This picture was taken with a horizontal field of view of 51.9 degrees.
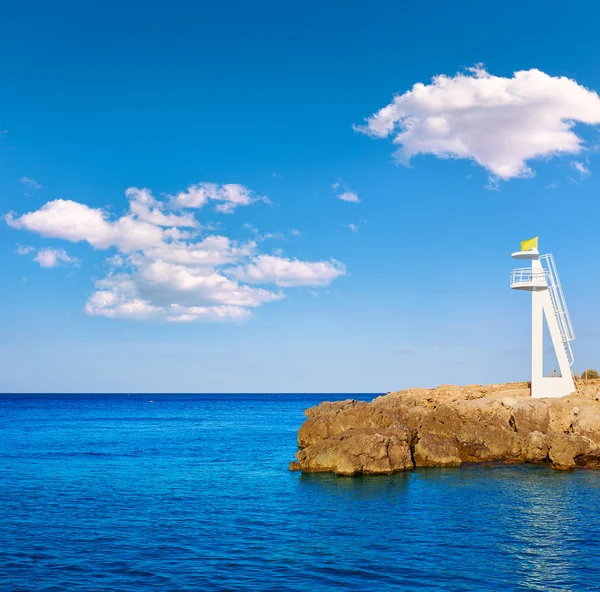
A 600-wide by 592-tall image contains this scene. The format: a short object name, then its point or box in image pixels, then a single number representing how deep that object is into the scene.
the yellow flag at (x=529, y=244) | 54.97
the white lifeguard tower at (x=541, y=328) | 54.25
